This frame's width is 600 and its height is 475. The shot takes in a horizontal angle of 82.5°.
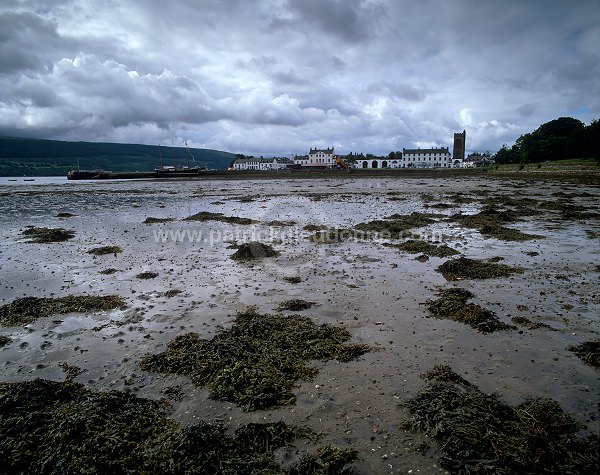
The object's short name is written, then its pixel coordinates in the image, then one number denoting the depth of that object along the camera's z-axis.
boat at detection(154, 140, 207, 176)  105.97
